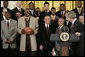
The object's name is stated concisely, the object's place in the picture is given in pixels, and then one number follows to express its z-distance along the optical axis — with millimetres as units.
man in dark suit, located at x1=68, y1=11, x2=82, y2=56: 5199
